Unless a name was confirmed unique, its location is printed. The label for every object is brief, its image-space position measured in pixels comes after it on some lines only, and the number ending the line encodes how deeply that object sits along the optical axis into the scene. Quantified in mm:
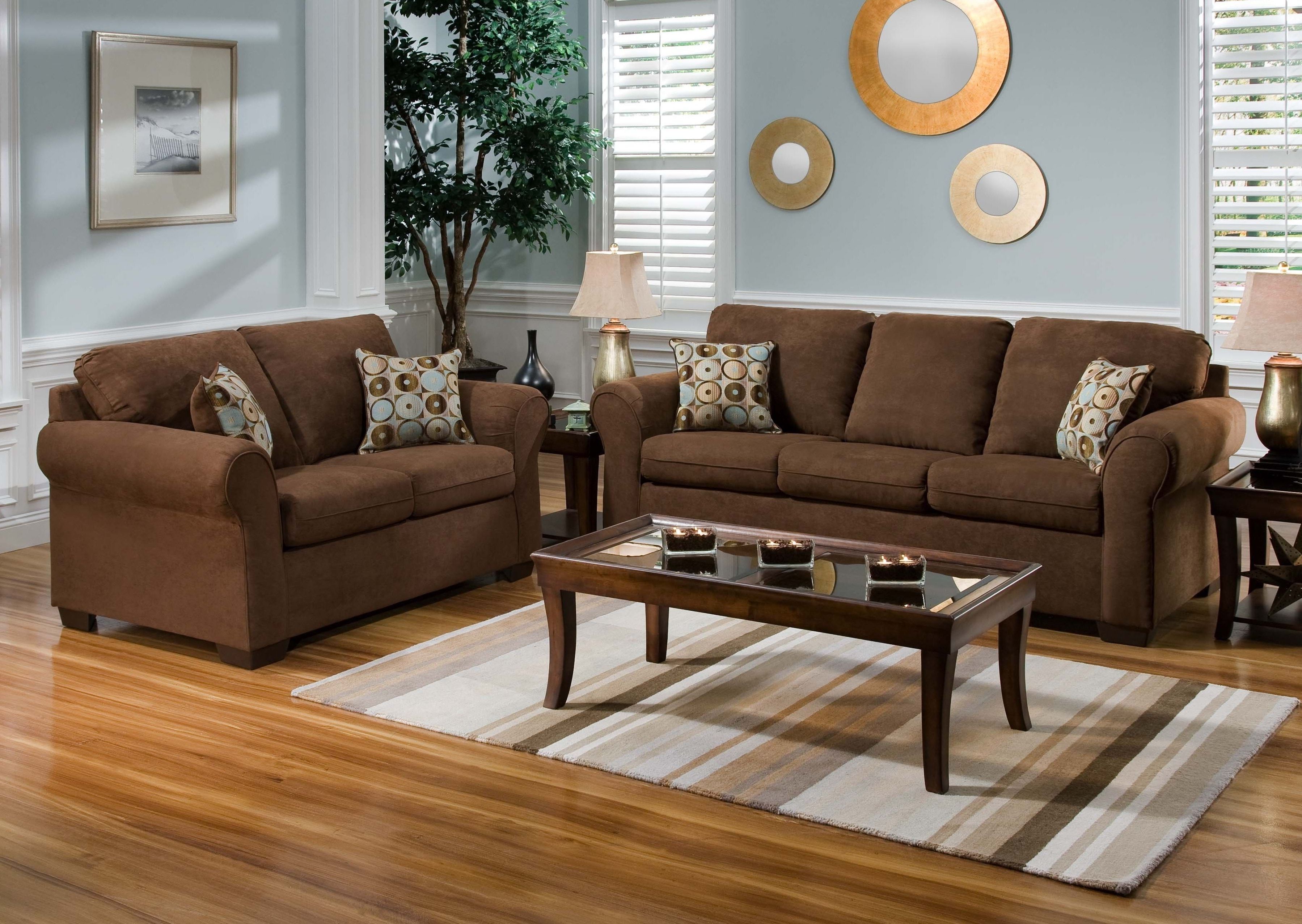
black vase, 6266
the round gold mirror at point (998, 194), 6629
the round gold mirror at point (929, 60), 6633
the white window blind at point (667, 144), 7492
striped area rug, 3152
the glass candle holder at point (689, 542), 3889
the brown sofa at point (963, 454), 4457
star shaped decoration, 4422
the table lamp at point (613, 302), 5809
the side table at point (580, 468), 5555
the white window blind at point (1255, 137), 6043
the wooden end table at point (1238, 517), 4395
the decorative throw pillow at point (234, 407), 4461
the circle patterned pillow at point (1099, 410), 4645
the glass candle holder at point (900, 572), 3566
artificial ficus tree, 7047
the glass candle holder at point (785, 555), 3744
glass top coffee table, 3275
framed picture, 5723
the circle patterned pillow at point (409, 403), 5090
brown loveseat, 4148
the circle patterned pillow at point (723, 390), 5539
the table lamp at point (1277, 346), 4574
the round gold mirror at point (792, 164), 7156
